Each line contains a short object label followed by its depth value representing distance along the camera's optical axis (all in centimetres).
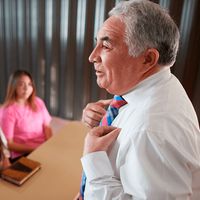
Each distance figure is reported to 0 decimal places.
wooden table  114
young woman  195
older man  69
